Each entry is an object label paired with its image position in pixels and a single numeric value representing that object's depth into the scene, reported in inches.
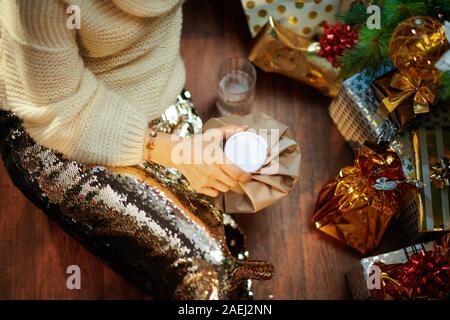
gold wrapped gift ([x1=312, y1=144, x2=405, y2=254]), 44.6
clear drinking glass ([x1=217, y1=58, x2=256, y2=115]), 54.9
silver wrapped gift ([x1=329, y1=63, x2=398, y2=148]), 46.0
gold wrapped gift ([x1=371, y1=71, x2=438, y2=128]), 40.9
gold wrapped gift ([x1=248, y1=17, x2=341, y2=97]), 53.0
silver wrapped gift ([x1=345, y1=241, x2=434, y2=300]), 45.4
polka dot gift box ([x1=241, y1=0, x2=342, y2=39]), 52.3
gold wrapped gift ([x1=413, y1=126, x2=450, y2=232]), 44.9
